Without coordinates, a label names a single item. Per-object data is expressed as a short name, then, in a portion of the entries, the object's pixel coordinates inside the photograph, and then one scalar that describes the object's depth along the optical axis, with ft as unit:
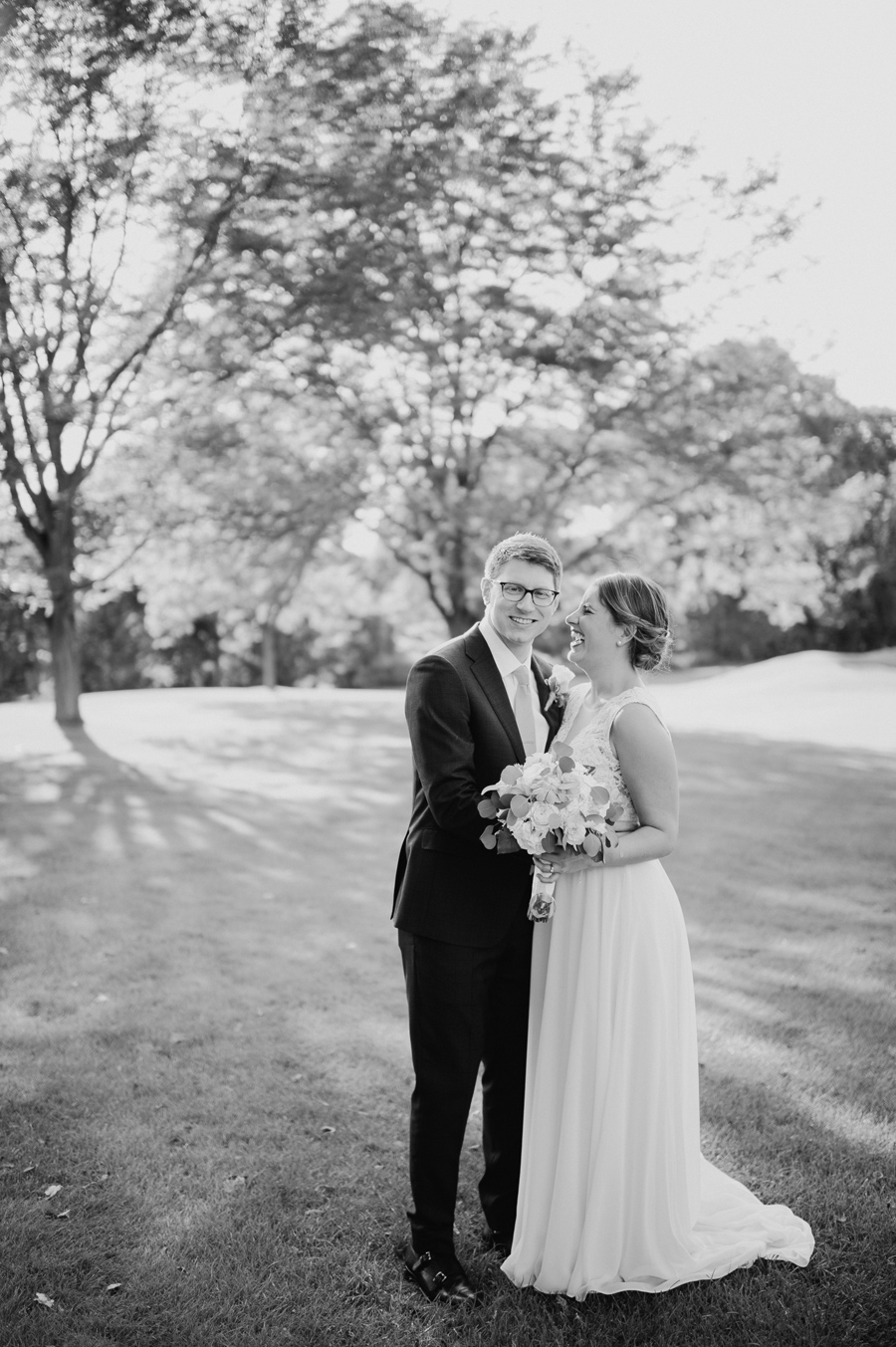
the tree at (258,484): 53.98
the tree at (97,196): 34.35
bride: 11.75
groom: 11.93
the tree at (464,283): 40.98
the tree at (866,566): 66.54
